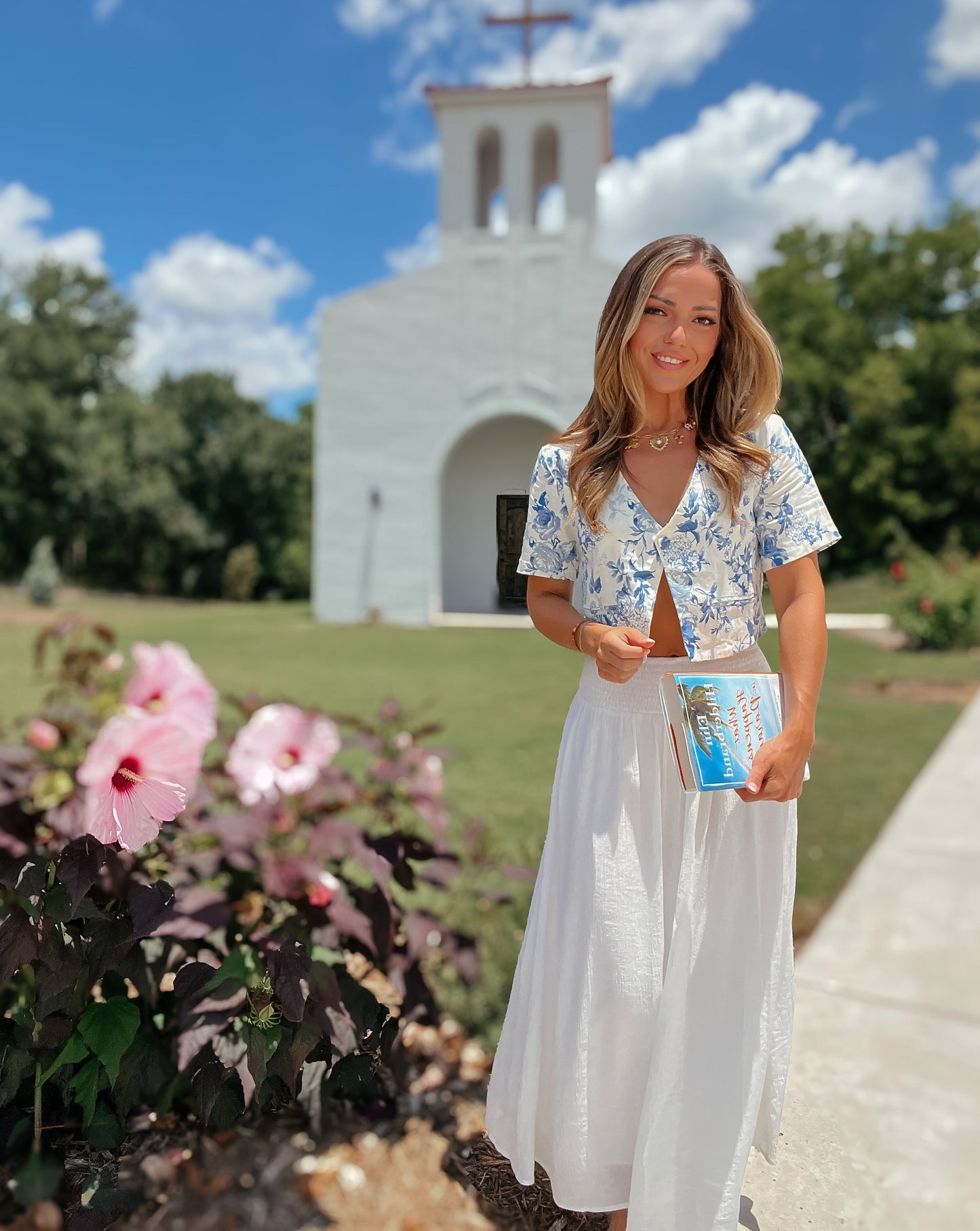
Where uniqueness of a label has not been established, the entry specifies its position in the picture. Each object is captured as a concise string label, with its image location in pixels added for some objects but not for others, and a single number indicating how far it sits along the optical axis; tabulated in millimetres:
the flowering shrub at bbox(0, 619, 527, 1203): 1270
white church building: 11344
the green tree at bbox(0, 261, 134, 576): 22641
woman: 1300
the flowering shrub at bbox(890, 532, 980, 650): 10508
